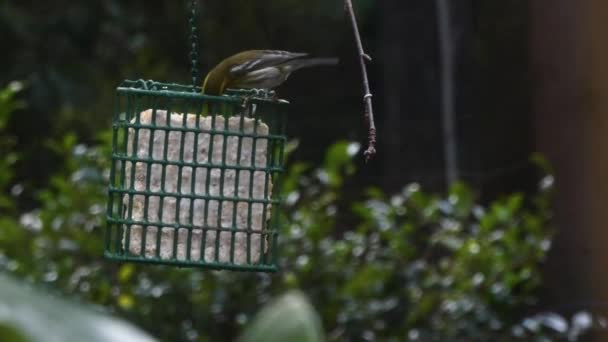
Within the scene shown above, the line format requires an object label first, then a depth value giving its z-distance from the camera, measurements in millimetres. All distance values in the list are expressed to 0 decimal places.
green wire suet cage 5277
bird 5395
